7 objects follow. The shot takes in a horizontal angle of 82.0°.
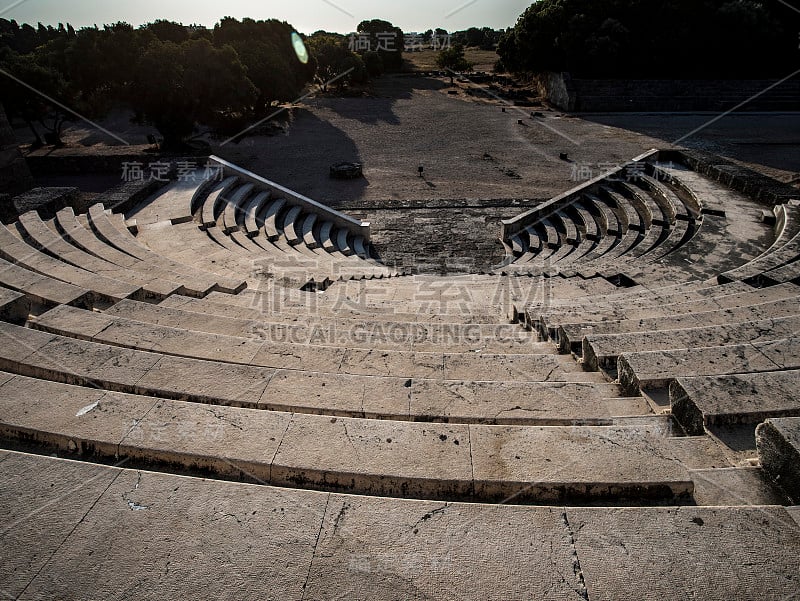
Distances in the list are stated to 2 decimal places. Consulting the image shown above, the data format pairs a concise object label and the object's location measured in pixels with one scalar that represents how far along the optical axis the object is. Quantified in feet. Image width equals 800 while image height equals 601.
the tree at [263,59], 99.96
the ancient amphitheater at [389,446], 7.91
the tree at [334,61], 147.13
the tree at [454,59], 171.73
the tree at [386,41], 195.21
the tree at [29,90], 73.15
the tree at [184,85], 71.77
